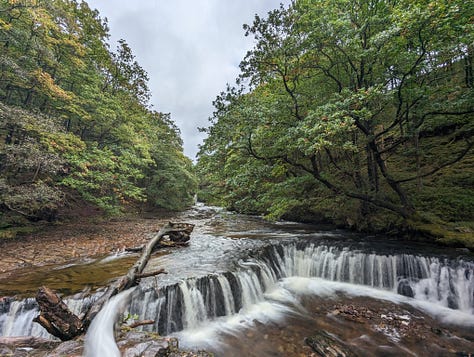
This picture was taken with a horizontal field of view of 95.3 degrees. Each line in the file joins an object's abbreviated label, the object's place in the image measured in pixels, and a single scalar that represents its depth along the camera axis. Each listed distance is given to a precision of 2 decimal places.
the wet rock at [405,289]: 6.37
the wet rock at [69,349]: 2.43
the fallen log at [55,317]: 2.79
